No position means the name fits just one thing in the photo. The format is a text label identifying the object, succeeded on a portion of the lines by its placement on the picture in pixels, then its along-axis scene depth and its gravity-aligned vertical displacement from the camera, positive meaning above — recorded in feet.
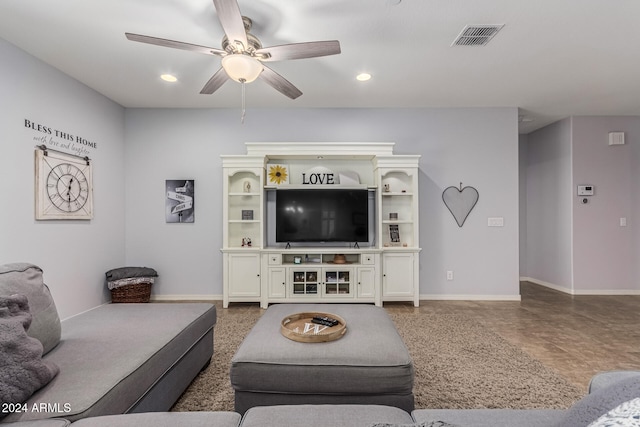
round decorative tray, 5.32 -2.14
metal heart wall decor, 13.64 +0.78
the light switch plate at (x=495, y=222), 13.64 -0.23
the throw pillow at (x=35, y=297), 4.57 -1.31
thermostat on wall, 14.70 +1.32
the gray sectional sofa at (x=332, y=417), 3.10 -2.16
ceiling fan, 6.50 +3.95
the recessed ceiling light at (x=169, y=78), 10.54 +5.04
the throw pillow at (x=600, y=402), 2.19 -1.43
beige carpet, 5.96 -3.70
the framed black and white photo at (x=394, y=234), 13.43 -0.76
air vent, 7.86 +5.00
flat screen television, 13.01 +0.07
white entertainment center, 12.44 -0.34
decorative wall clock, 9.52 +1.13
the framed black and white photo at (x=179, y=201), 13.69 +0.77
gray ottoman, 4.74 -2.52
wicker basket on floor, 12.18 -3.10
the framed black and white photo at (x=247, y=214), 13.58 +0.17
